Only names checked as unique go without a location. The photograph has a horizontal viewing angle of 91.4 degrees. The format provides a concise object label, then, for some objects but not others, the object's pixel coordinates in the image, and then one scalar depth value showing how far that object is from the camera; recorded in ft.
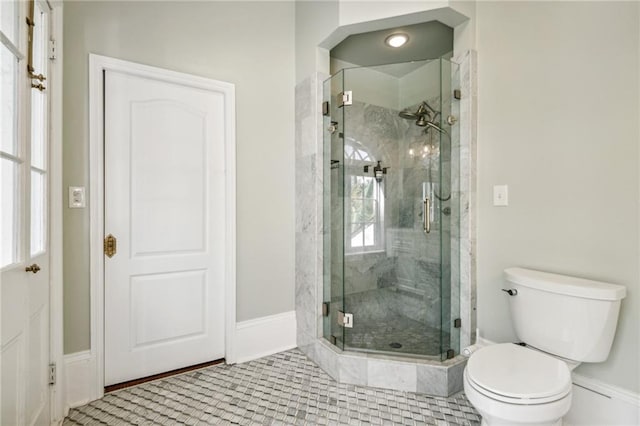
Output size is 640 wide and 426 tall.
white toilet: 3.91
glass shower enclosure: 6.95
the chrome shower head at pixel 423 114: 7.08
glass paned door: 3.59
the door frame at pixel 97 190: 5.98
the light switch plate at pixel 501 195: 6.26
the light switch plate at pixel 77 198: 5.81
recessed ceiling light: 8.23
